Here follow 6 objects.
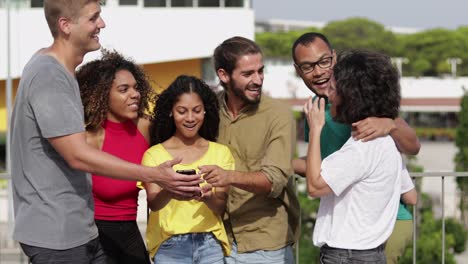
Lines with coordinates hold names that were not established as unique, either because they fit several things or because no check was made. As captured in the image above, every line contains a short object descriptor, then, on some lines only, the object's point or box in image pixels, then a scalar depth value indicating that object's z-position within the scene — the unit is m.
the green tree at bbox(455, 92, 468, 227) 24.62
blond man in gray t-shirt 2.76
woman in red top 3.38
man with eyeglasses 3.04
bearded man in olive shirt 3.36
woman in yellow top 3.27
